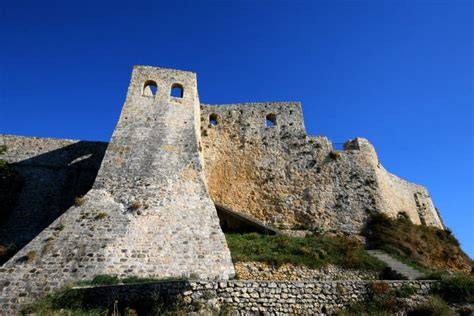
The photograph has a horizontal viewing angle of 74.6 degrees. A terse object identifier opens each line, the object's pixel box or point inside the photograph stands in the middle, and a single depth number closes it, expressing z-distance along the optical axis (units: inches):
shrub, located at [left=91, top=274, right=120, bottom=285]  354.6
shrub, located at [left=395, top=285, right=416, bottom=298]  319.6
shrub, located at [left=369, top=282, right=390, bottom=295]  318.7
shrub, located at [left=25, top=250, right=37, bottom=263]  381.3
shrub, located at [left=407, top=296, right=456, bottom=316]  289.5
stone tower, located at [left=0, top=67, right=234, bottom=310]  377.1
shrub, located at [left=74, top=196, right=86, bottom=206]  466.3
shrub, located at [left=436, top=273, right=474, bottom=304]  315.3
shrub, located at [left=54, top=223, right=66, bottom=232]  422.8
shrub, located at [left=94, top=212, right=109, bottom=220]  444.5
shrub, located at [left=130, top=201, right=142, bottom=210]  465.1
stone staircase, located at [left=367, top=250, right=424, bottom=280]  432.1
